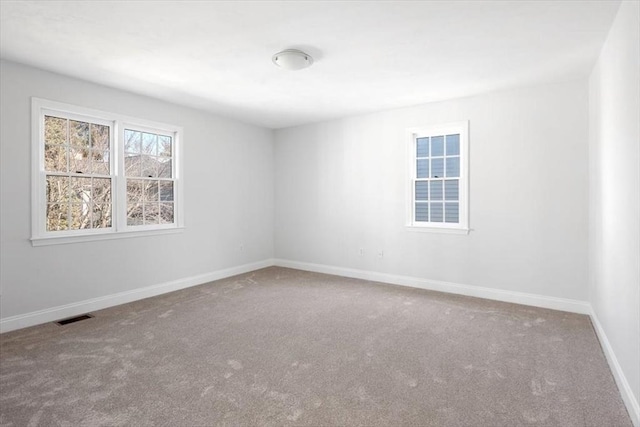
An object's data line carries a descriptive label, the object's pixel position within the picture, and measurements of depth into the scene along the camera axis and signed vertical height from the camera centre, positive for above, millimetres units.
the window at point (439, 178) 4750 +502
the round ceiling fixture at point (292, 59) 3217 +1438
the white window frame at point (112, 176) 3658 +462
